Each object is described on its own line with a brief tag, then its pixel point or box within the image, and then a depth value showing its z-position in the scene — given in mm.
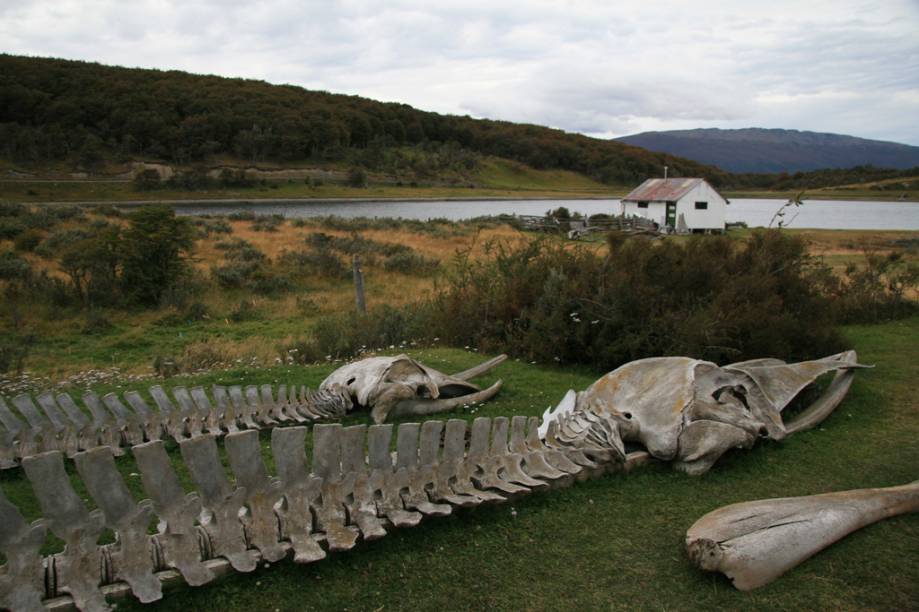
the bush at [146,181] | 63688
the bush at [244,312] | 16094
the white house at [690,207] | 39688
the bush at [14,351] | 9977
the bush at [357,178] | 85375
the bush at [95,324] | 14141
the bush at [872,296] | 12297
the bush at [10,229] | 24219
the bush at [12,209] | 30703
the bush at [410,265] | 23352
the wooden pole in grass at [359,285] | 14000
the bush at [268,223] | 34719
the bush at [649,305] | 8836
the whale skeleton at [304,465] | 3072
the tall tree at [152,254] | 17328
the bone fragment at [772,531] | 3812
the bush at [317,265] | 22391
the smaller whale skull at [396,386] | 6500
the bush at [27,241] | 22406
